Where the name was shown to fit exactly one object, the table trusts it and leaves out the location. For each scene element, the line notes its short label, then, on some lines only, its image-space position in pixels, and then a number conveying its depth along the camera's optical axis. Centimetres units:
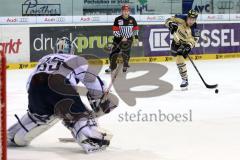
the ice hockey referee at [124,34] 1819
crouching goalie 773
